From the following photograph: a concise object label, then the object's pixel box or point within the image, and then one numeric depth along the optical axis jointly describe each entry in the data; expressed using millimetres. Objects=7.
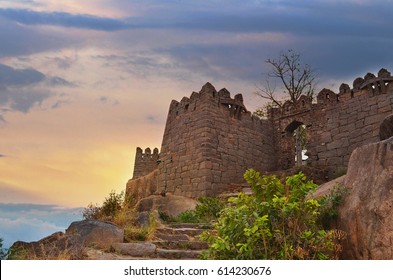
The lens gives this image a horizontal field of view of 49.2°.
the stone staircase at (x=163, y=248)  7082
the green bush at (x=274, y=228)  5395
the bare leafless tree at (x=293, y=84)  23953
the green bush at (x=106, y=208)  11595
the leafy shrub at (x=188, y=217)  11489
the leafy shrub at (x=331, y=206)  5816
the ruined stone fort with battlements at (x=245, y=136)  16031
